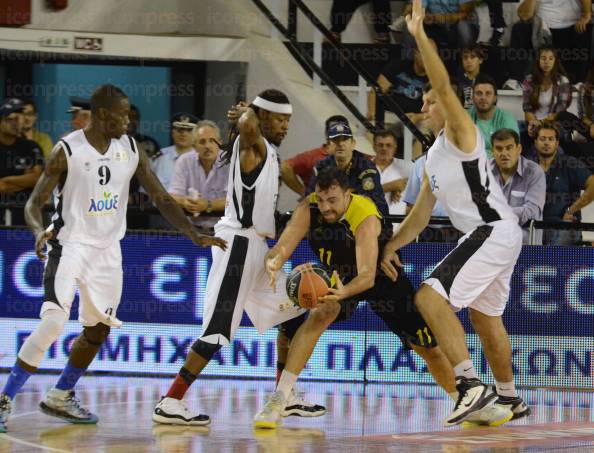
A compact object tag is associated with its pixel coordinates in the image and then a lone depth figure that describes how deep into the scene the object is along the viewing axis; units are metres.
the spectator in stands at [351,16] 15.17
